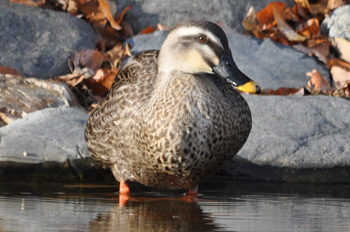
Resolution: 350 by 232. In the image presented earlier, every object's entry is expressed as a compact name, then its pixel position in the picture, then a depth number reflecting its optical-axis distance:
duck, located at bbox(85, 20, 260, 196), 10.29
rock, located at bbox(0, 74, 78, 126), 14.99
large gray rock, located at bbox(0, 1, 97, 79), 17.53
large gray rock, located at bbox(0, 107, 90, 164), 12.75
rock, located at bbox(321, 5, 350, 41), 18.73
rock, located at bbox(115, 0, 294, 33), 19.61
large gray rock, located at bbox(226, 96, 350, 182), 13.28
